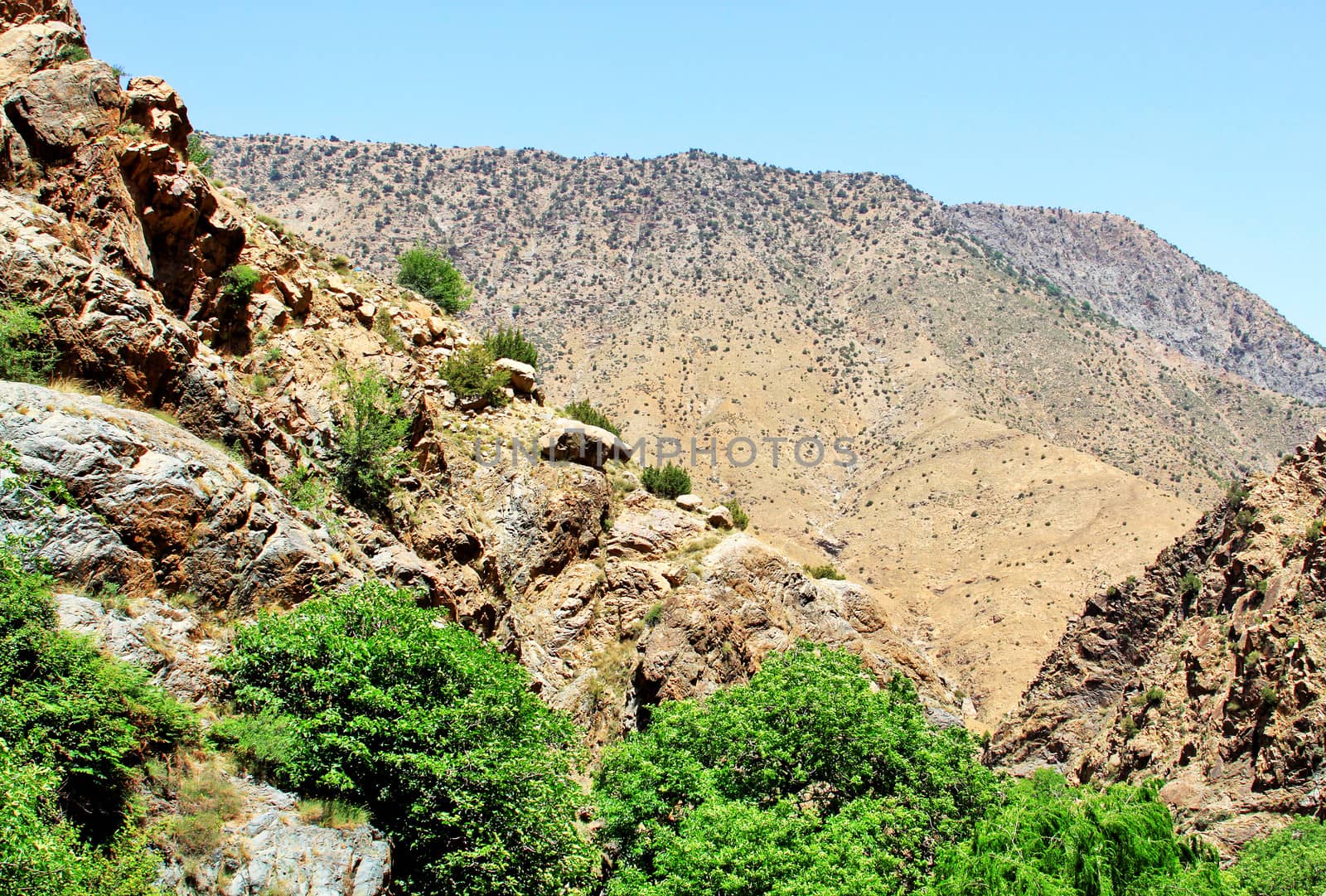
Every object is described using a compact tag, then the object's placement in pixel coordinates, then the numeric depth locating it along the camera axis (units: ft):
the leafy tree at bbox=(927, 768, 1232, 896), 44.83
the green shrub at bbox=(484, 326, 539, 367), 108.99
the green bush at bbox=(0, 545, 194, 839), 34.53
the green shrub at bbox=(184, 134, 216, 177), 89.56
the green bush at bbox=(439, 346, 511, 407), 94.43
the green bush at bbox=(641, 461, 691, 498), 103.35
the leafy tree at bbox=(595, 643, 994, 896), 51.67
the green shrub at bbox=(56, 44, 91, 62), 62.49
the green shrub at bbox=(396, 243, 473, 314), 132.77
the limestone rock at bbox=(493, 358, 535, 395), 99.91
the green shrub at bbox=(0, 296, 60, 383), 47.29
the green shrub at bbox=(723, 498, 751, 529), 103.45
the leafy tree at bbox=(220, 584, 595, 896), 46.78
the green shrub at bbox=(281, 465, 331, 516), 63.82
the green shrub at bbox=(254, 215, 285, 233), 86.92
